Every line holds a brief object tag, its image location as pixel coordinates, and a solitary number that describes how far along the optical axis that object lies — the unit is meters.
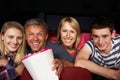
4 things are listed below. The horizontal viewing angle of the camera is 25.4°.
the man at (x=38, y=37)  1.47
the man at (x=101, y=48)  1.40
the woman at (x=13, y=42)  1.49
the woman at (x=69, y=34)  1.66
